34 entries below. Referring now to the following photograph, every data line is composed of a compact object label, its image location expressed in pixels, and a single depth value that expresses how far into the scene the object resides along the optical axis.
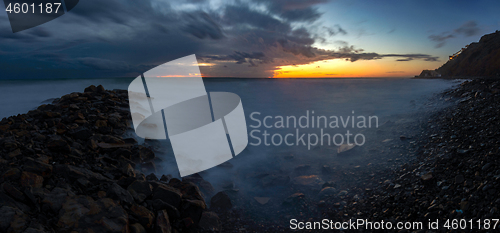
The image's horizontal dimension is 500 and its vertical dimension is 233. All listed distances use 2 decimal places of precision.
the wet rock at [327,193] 6.03
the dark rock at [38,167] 3.62
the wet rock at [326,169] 7.61
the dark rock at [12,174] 3.34
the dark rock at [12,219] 2.58
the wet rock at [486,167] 3.90
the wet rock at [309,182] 6.86
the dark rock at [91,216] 2.94
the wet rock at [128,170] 4.71
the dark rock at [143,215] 3.47
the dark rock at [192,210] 4.20
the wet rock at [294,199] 5.85
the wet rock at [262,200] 5.98
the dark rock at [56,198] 3.12
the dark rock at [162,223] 3.47
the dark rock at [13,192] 3.04
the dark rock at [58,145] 4.58
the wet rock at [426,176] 4.61
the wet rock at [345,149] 8.86
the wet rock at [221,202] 5.43
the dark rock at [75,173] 3.85
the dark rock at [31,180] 3.32
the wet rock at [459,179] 4.00
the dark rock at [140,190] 3.91
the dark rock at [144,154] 6.12
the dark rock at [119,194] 3.61
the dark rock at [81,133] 5.58
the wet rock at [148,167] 6.05
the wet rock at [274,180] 7.14
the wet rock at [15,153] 4.02
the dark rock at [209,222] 4.33
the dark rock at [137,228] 3.25
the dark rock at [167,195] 4.10
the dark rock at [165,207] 3.90
